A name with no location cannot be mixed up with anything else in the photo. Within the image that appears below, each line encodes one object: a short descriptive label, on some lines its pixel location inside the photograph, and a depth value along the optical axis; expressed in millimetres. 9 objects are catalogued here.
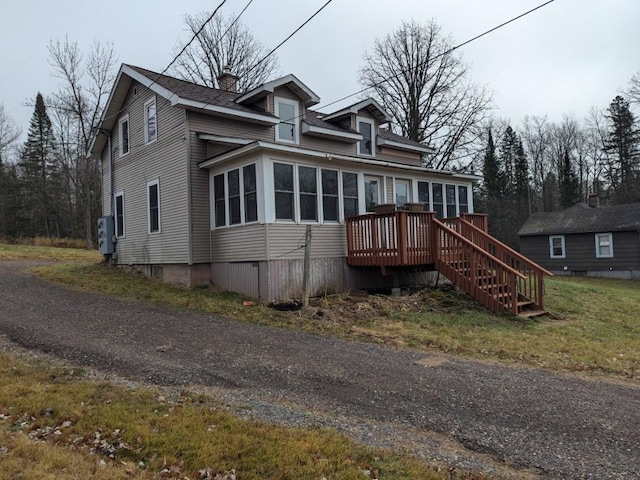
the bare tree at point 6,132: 36031
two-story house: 10844
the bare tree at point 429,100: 29109
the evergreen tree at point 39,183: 36000
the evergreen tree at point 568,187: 41656
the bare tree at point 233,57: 29766
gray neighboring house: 24956
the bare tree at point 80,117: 27359
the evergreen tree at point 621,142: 39156
